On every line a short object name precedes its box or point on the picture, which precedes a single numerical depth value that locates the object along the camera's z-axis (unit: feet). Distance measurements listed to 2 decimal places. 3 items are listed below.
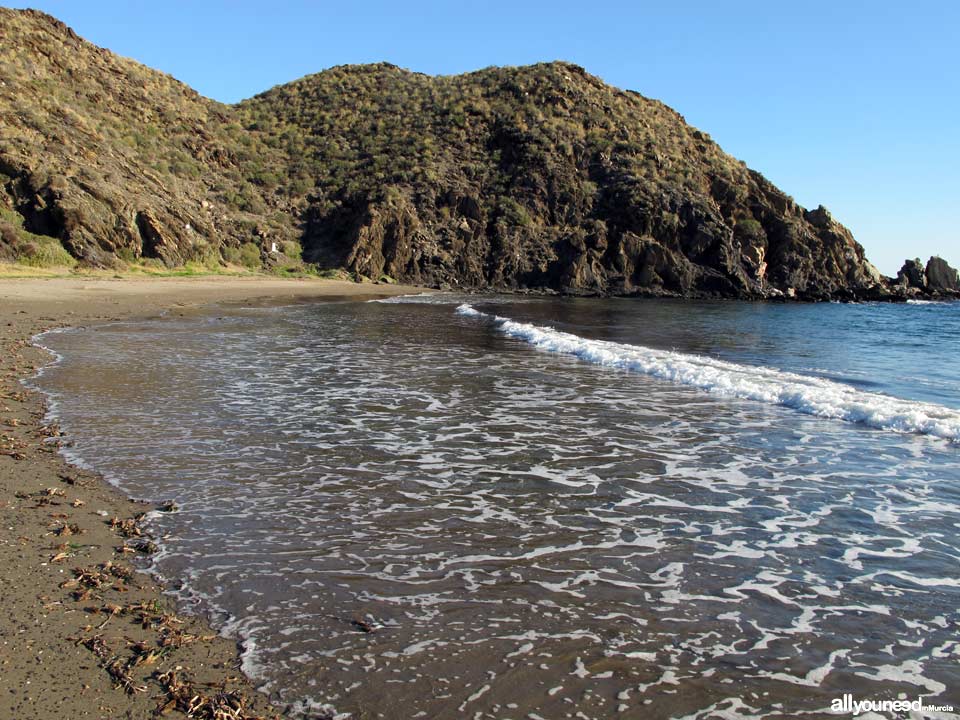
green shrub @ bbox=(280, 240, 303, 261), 184.55
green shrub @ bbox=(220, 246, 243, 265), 159.22
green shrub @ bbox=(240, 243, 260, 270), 164.80
